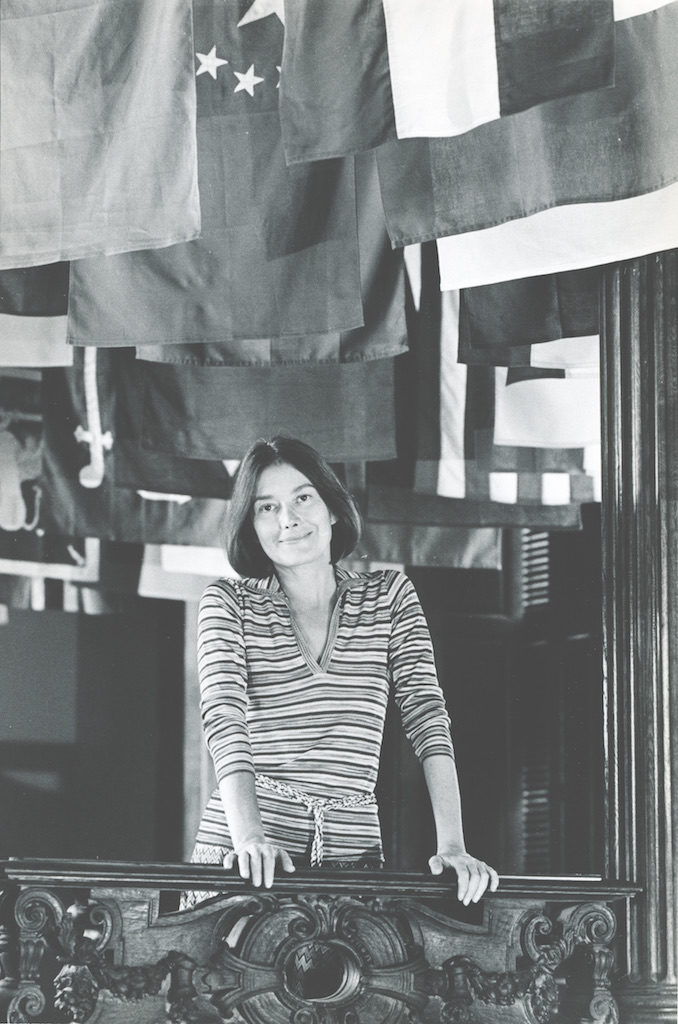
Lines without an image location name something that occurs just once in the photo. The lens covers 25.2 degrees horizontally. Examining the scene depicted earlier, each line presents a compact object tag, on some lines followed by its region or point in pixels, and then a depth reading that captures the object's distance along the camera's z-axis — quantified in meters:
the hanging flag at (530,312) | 6.16
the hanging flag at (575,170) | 4.94
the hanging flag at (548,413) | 7.48
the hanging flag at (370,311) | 6.12
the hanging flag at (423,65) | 4.90
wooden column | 4.89
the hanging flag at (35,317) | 7.02
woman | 4.82
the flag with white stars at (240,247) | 5.38
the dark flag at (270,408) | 7.43
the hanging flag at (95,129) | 5.18
